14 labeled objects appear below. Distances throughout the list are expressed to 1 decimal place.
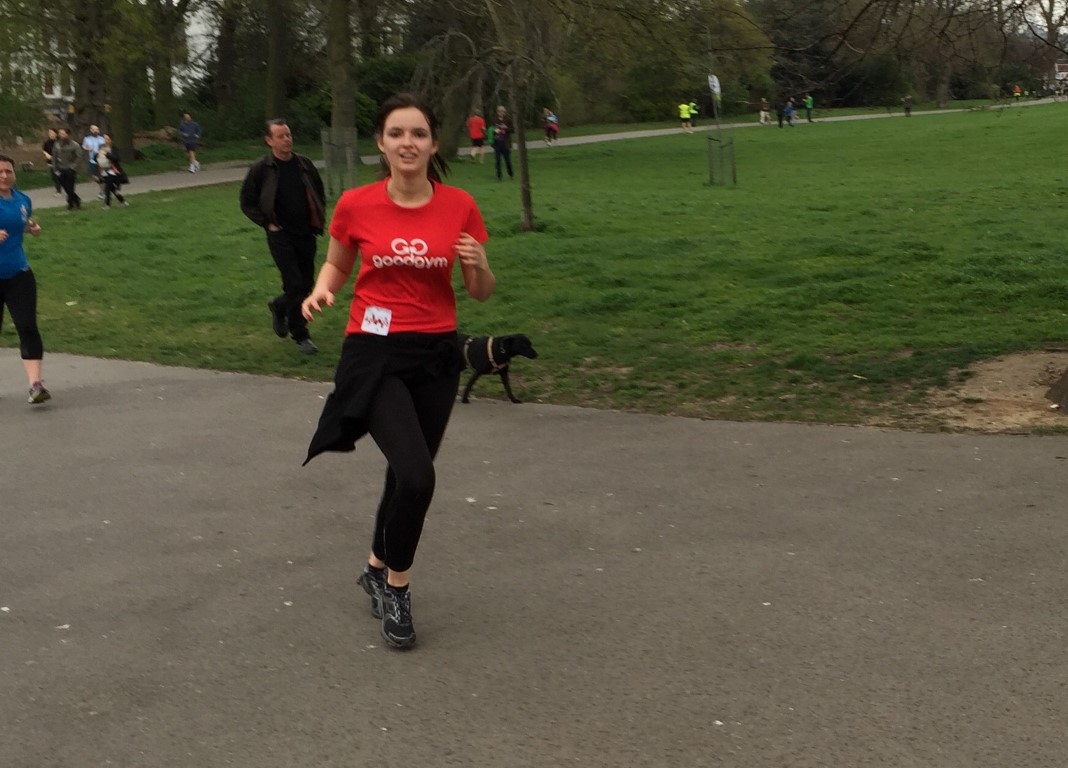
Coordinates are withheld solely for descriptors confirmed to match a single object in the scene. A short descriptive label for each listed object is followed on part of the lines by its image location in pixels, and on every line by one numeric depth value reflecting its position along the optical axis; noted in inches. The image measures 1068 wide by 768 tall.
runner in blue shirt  390.9
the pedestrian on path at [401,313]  194.9
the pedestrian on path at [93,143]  1233.3
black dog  365.4
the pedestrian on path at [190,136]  1529.3
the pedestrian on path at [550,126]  1886.1
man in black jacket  442.2
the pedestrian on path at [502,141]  1290.6
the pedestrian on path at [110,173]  1070.4
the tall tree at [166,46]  1556.3
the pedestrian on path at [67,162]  1087.0
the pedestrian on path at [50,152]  1155.8
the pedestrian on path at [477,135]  1537.9
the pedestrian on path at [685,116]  2288.3
